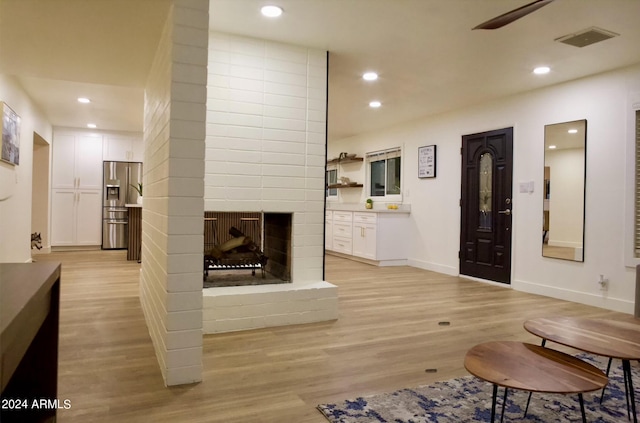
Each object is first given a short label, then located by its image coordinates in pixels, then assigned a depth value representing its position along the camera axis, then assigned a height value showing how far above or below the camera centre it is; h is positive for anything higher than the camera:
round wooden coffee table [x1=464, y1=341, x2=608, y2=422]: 1.55 -0.62
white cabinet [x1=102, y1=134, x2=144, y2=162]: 8.73 +1.13
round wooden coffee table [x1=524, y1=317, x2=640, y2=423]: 1.88 -0.59
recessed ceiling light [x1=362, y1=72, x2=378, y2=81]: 4.73 +1.47
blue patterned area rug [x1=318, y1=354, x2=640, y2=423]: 2.01 -0.96
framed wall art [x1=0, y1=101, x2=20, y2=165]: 4.51 +0.74
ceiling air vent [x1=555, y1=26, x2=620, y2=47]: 3.49 +1.46
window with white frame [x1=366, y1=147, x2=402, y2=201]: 7.62 +0.66
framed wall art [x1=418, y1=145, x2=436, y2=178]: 6.71 +0.76
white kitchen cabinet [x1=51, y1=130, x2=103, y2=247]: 8.39 +0.27
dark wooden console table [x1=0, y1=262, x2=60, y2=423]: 0.77 -0.31
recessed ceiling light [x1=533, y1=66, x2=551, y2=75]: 4.40 +1.47
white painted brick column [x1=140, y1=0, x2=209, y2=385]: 2.32 +0.07
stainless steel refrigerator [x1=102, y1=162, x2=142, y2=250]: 8.61 +0.08
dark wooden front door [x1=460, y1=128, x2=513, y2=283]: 5.56 +0.08
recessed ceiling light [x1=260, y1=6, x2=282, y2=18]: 3.15 +1.44
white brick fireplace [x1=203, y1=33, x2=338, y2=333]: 3.51 +0.43
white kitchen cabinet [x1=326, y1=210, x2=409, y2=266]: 7.04 -0.46
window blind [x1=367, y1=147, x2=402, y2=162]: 7.57 +1.00
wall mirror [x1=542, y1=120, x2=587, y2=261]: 4.72 +0.25
